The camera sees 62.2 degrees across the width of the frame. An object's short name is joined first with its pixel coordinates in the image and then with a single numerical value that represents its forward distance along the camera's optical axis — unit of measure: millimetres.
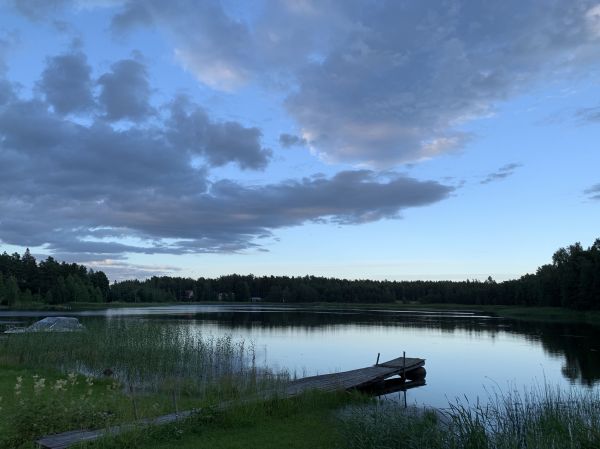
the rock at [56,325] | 34484
